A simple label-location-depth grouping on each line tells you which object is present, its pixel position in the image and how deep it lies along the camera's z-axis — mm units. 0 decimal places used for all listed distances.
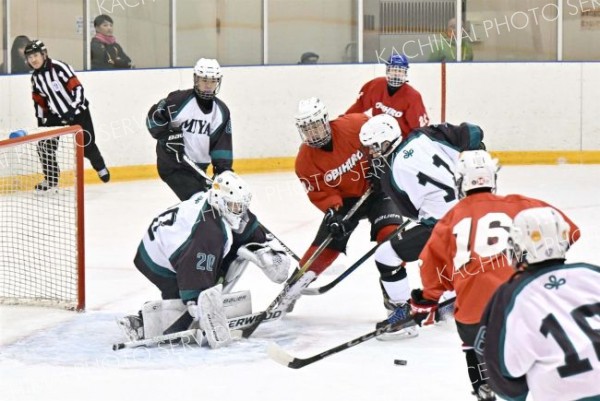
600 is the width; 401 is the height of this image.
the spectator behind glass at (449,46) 20078
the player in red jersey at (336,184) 10562
